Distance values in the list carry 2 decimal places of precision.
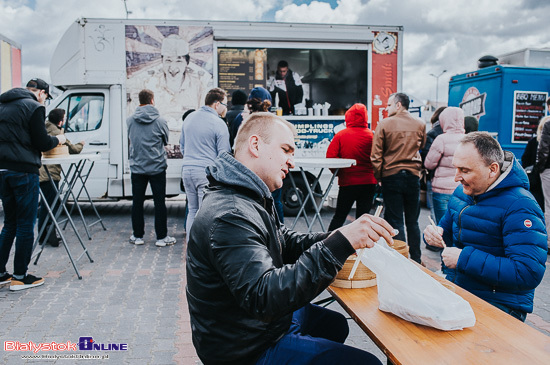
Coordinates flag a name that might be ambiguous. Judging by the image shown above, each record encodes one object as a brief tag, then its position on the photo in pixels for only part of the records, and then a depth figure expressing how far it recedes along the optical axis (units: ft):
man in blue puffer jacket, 7.59
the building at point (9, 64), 41.37
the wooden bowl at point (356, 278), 7.48
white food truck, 26.12
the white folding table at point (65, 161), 15.90
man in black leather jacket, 5.19
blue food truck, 27.86
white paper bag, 5.70
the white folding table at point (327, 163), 17.47
